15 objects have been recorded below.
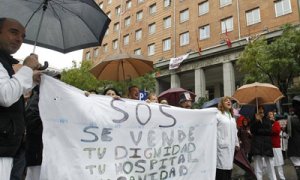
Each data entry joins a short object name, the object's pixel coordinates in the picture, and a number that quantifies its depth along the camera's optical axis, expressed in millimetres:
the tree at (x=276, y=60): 9672
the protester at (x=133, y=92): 3413
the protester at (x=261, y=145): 4463
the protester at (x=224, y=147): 3377
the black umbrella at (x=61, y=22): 2228
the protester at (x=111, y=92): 3026
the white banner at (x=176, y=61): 18036
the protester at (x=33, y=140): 2398
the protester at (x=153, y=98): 3545
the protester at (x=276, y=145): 5057
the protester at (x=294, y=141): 4022
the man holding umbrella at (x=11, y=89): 1416
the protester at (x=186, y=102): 3584
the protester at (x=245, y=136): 5007
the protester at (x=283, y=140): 6579
